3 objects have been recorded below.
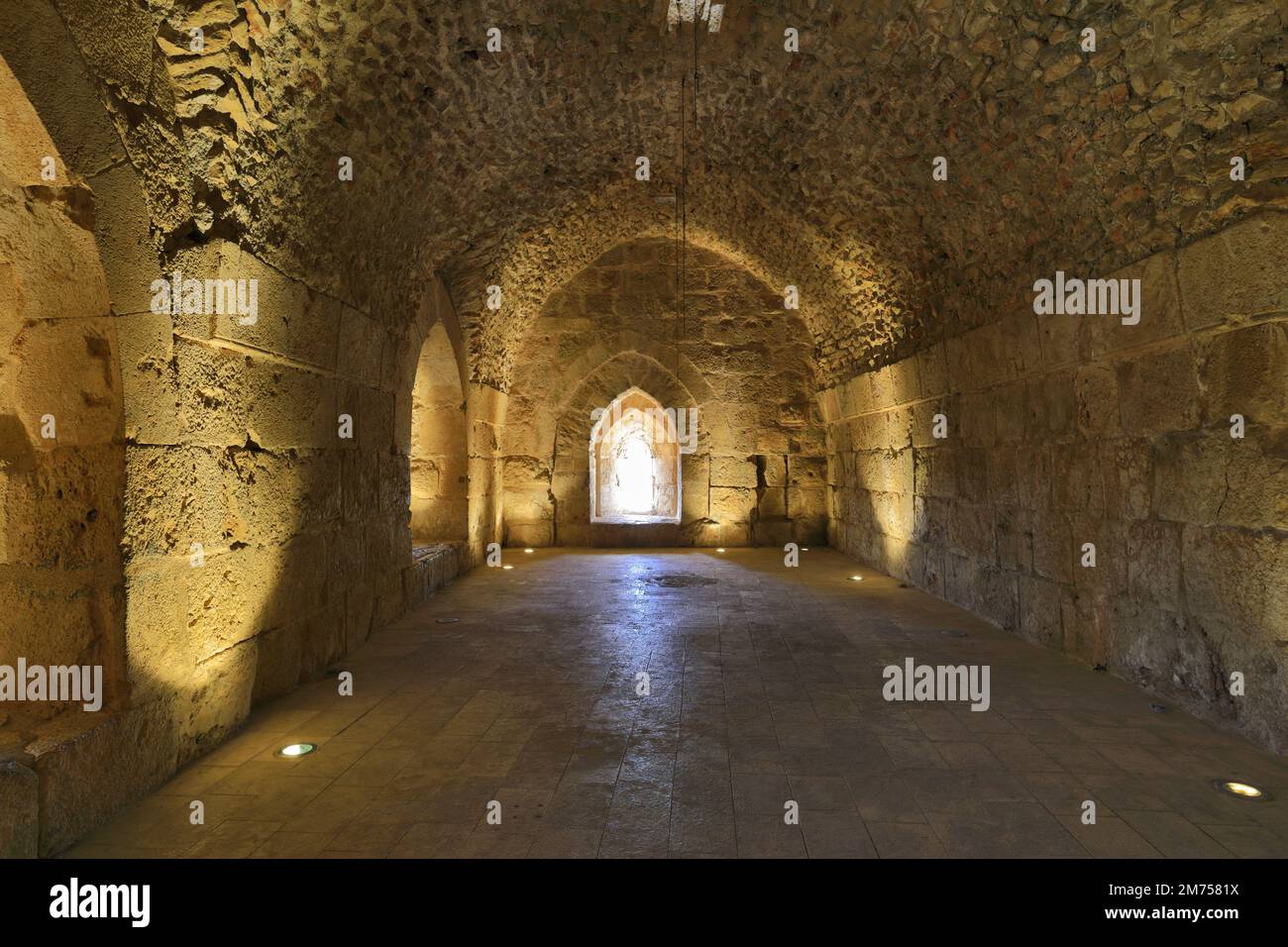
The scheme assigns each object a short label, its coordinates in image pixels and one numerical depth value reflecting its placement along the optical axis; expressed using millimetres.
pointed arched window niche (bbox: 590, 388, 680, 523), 10203
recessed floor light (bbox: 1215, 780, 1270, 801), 2553
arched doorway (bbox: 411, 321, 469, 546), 7555
